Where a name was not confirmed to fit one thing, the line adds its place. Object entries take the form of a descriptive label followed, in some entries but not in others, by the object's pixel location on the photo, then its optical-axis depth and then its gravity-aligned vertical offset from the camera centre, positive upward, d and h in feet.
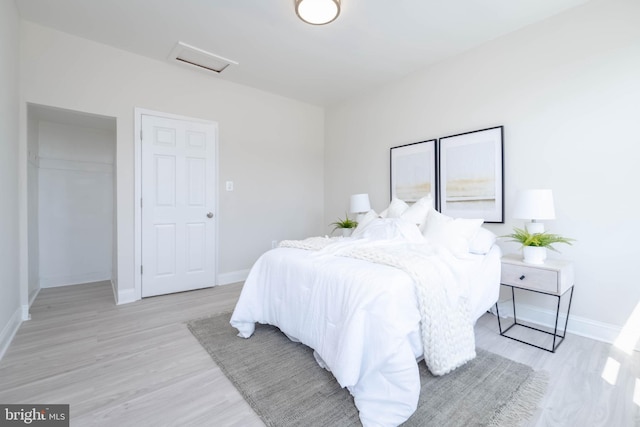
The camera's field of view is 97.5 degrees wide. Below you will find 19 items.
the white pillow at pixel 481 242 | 7.66 -0.89
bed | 4.38 -1.79
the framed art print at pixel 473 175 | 8.86 +1.18
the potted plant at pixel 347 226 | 12.85 -0.73
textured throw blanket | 5.01 -1.75
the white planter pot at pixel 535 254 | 7.03 -1.12
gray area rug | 4.44 -3.26
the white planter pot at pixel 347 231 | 12.82 -0.99
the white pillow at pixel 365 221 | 9.24 -0.40
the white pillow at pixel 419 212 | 9.12 -0.06
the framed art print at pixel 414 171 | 10.53 +1.55
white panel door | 10.39 +0.20
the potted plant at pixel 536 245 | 6.99 -0.88
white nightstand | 6.51 -1.65
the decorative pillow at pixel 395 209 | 9.95 +0.04
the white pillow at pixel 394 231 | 7.89 -0.60
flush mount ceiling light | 6.89 +5.07
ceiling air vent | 9.59 +5.54
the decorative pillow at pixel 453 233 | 7.54 -0.63
